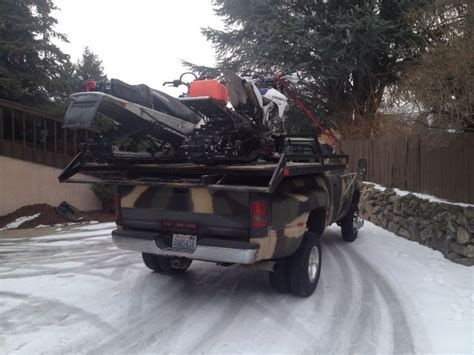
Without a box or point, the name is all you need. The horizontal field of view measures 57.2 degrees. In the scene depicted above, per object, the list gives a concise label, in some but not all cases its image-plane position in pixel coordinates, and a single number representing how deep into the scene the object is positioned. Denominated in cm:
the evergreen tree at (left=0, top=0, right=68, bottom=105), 1264
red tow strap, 714
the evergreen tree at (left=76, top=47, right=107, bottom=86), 2511
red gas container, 453
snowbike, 435
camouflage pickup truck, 431
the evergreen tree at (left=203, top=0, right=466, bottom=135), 1332
